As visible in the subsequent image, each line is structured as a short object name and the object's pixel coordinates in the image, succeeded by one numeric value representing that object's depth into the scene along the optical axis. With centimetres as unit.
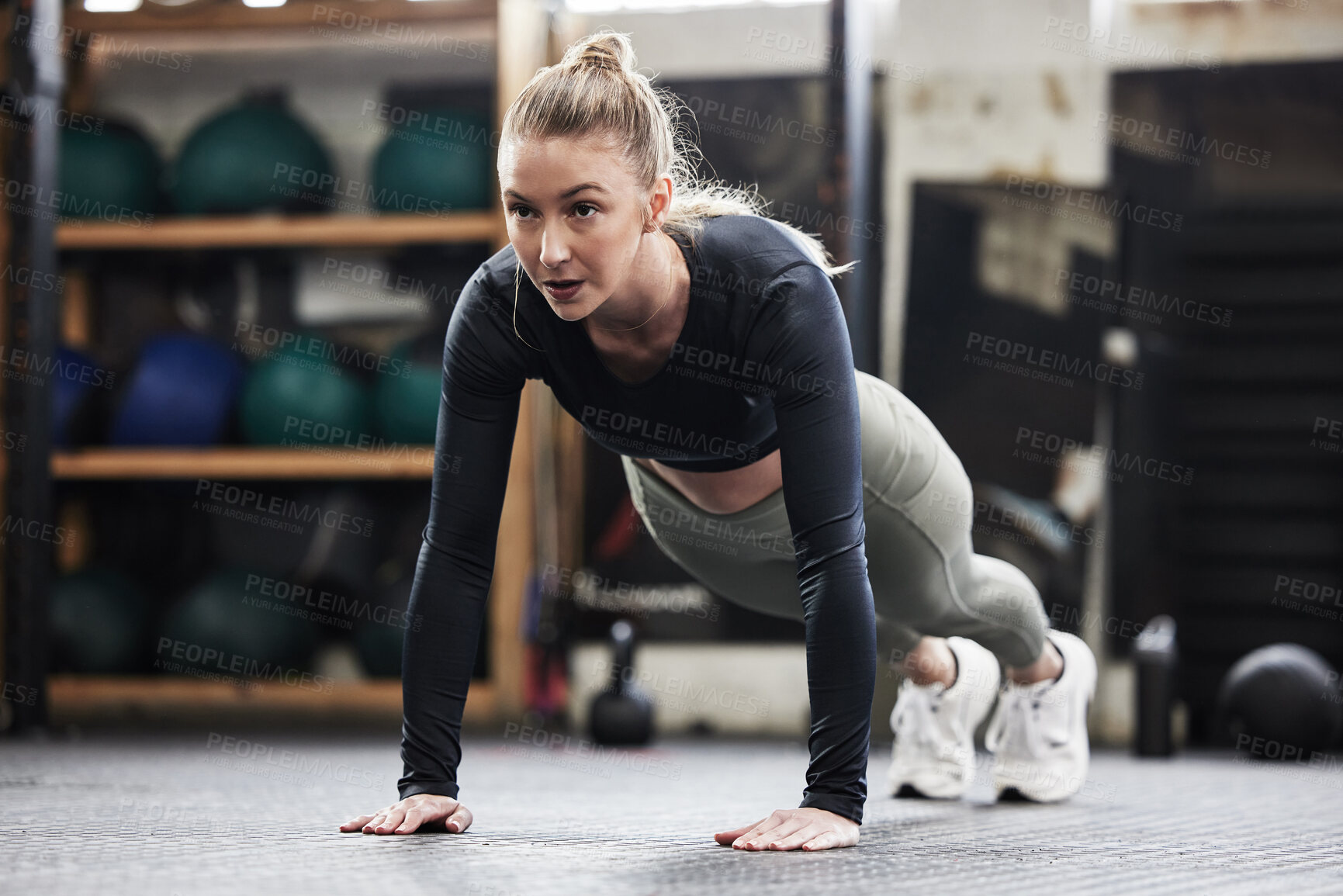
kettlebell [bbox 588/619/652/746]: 640
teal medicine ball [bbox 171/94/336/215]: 747
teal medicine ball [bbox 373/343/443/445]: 708
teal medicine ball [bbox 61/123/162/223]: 755
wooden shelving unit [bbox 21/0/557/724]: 725
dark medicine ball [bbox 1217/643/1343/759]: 614
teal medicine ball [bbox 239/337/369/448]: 718
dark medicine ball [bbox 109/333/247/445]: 724
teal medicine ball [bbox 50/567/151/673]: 714
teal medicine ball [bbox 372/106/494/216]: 743
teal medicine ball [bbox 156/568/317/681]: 710
